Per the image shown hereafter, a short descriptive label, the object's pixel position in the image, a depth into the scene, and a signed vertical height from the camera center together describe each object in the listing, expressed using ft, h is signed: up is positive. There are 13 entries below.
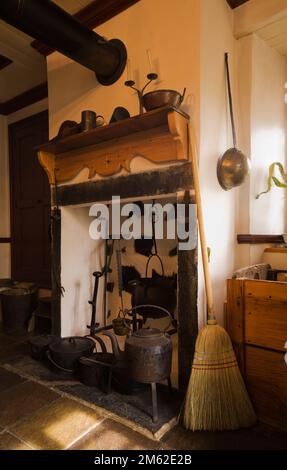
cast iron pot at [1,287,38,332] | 10.19 -2.31
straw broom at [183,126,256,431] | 4.92 -2.55
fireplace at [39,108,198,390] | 5.69 +1.11
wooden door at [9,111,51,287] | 11.59 +1.52
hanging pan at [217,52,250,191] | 6.14 +1.47
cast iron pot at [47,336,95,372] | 6.56 -2.48
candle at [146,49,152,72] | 6.42 +3.89
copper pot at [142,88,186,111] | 5.44 +2.62
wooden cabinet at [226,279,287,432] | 4.96 -1.80
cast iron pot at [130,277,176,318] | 7.44 -1.48
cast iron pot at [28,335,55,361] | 7.42 -2.64
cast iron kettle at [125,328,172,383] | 5.06 -2.05
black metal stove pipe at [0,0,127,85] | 5.32 +4.10
